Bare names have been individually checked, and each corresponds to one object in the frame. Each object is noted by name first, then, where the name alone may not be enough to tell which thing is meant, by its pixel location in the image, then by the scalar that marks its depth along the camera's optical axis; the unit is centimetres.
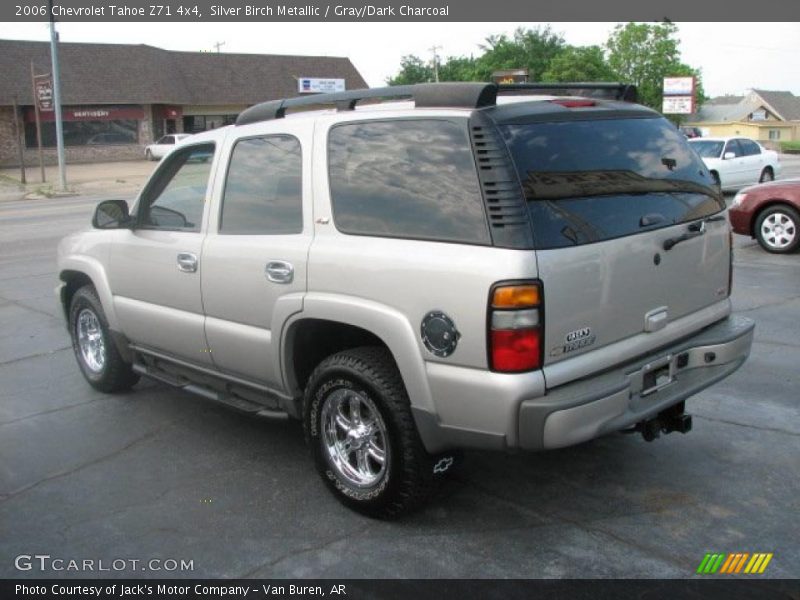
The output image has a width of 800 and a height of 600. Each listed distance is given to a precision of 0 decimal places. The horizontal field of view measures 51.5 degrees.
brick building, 4431
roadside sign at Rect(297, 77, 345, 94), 5072
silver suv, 336
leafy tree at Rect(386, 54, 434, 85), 7838
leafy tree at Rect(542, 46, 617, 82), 6606
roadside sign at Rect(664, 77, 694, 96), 5012
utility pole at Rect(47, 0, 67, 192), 2652
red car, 1131
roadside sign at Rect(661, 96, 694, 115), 4942
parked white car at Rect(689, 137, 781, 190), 2038
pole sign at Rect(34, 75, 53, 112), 3298
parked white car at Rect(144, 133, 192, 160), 4325
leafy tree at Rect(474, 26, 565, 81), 7306
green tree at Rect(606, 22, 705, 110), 7562
